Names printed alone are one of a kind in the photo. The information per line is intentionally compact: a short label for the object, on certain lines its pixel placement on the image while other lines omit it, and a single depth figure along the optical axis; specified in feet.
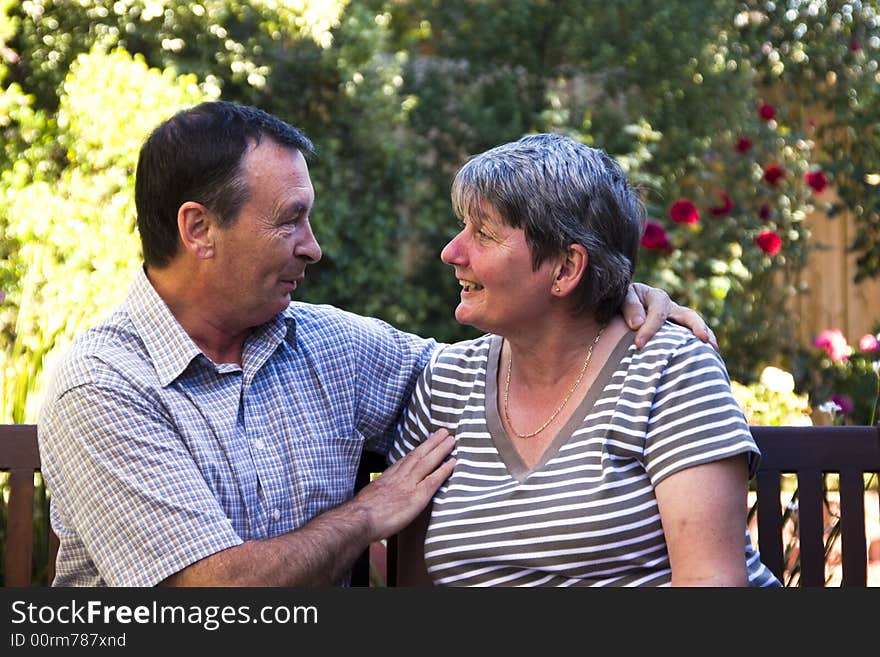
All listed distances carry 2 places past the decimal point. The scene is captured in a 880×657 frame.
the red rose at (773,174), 18.69
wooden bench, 8.31
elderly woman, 6.97
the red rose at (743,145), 19.38
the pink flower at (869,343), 12.92
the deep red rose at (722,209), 18.63
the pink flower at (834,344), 14.74
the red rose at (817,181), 18.34
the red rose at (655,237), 16.10
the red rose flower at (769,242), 17.93
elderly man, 7.00
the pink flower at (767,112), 19.62
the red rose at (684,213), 17.15
